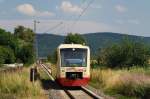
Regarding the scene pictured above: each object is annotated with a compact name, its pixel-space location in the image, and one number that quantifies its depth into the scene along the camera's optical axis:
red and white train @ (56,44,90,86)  31.72
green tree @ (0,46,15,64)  96.31
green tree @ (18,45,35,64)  103.43
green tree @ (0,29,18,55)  114.12
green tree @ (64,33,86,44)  92.91
